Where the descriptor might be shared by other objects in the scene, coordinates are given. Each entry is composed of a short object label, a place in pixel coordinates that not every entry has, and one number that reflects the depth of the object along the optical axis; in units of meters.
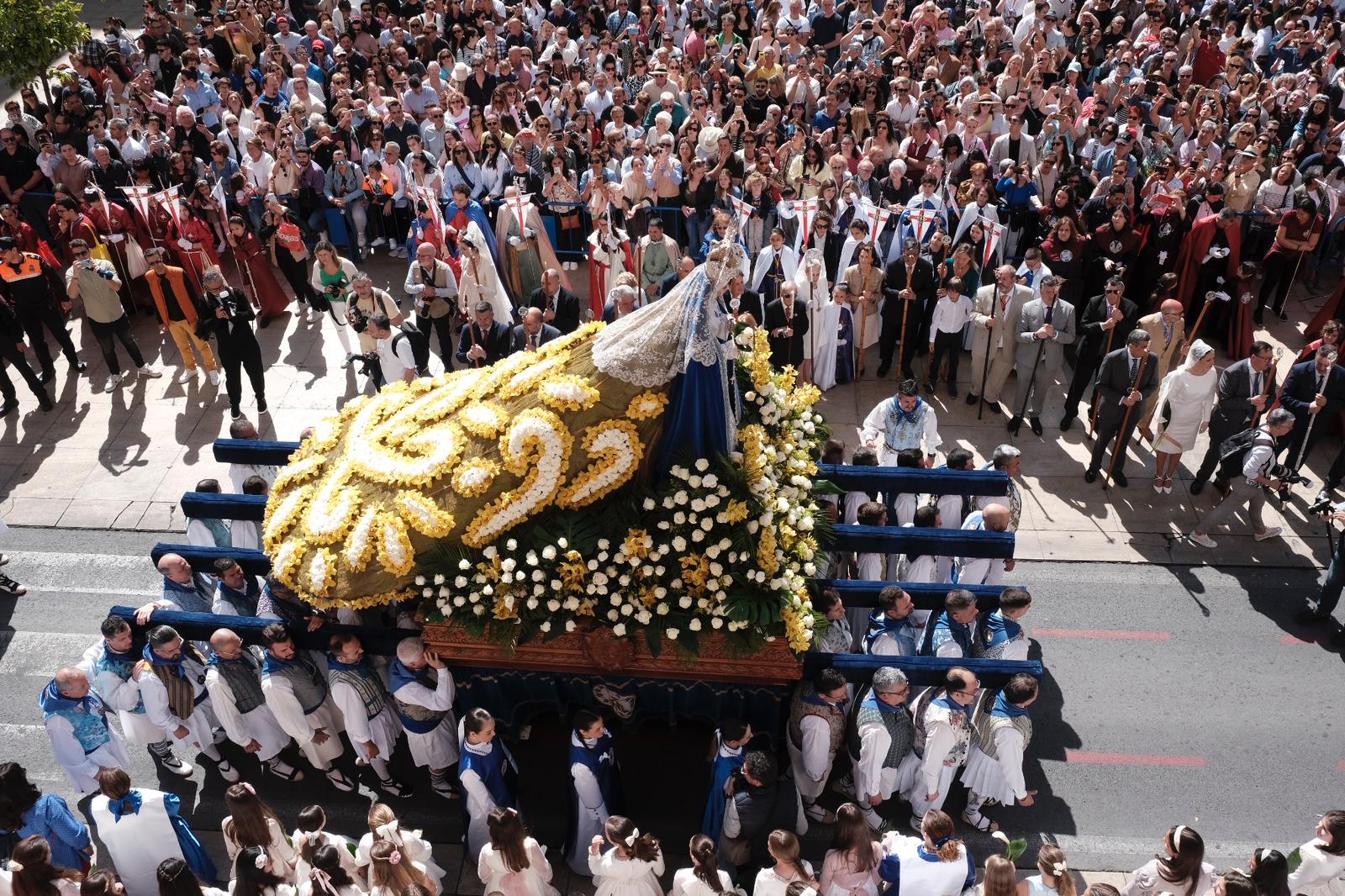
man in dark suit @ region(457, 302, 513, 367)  11.02
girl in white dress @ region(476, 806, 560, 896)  6.45
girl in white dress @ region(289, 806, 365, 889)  6.37
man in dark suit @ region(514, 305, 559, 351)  10.73
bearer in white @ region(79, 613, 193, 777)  7.71
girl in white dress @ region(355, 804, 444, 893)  6.49
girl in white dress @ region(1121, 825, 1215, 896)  6.21
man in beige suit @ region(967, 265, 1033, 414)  11.74
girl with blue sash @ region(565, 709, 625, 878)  7.09
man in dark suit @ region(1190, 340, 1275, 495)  10.36
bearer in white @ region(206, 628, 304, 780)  7.73
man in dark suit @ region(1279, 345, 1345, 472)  10.41
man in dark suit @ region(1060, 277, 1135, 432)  11.27
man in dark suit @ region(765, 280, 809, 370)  11.65
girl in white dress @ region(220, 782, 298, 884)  6.49
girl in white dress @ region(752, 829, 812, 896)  6.21
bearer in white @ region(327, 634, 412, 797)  7.61
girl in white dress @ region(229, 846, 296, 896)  6.18
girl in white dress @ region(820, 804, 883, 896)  6.32
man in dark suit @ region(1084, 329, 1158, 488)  10.66
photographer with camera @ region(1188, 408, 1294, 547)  9.84
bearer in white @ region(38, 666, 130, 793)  7.45
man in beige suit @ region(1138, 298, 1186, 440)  11.20
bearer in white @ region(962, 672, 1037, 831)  7.20
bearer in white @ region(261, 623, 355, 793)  7.68
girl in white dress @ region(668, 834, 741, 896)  6.19
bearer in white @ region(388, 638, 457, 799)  7.54
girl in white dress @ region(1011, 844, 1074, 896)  6.14
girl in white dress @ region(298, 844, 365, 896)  6.12
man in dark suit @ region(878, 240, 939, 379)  12.23
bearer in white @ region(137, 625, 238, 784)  7.58
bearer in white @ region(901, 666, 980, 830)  7.14
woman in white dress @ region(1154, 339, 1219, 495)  10.45
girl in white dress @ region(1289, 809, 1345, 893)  6.33
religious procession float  7.14
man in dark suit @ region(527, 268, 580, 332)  11.66
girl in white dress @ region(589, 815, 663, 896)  6.42
